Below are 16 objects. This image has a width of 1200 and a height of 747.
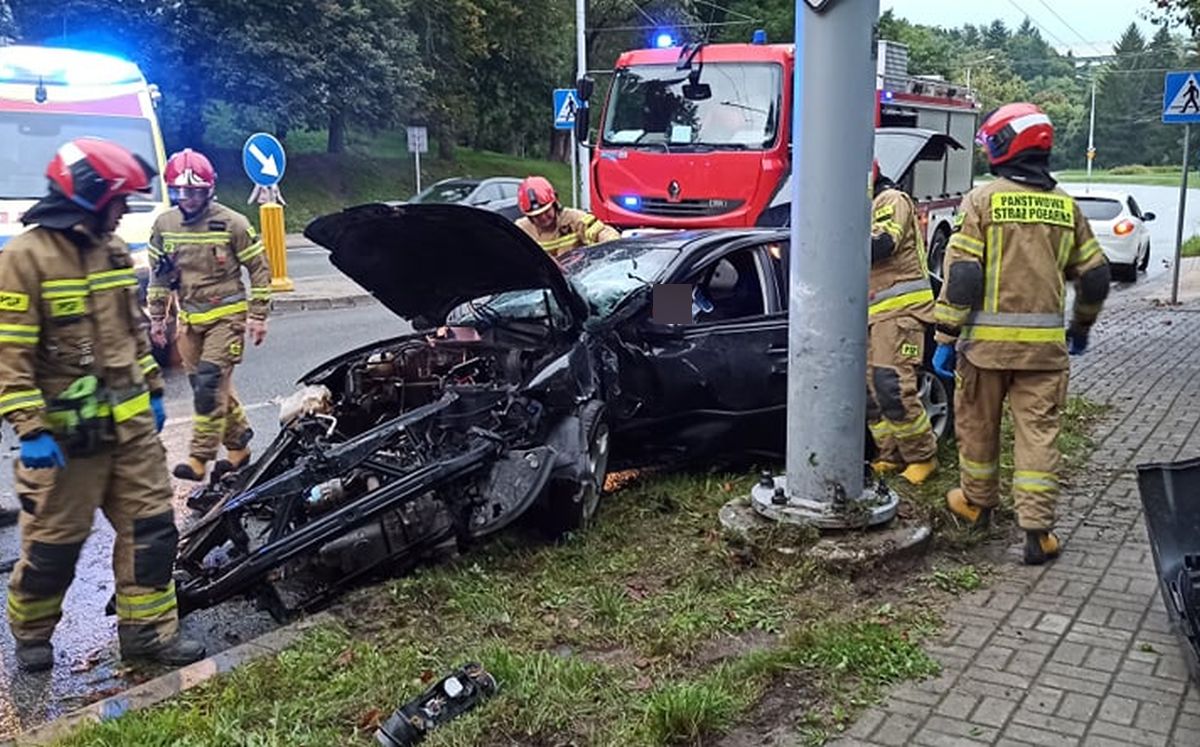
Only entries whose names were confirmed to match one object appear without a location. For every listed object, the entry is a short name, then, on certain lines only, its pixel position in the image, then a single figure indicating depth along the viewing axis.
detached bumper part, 3.82
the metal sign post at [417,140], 26.72
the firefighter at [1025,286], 4.70
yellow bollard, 14.50
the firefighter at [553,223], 8.12
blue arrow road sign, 13.45
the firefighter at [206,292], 6.62
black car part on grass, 3.32
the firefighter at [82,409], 4.01
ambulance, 10.27
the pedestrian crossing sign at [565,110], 17.83
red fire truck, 11.19
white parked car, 17.84
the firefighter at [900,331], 6.08
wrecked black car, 4.64
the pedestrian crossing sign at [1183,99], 13.30
